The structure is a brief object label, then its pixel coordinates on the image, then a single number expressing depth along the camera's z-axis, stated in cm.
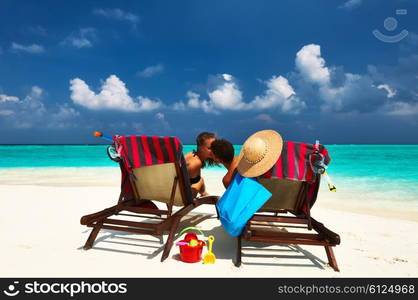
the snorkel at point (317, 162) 287
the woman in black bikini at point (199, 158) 455
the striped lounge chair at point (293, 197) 291
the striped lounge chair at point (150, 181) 327
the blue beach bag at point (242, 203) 284
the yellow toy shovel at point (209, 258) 306
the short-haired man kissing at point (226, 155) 362
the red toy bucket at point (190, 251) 304
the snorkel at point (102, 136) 322
